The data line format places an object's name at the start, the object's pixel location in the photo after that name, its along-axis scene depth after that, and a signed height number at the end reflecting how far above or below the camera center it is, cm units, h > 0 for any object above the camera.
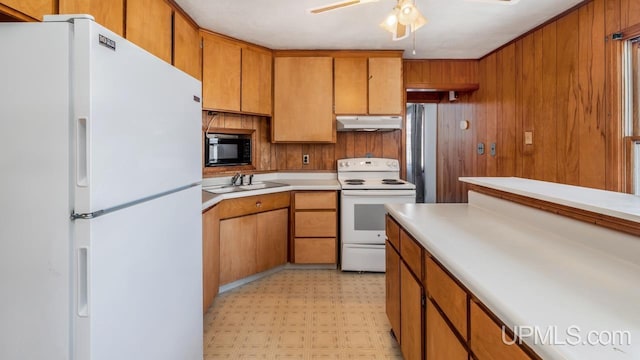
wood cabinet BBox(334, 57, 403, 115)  352 +95
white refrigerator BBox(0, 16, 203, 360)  82 -4
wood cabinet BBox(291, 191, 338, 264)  330 -61
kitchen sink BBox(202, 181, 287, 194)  299 -13
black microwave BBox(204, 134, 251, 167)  314 +25
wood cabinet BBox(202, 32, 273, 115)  295 +95
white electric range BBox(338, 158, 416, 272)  323 -47
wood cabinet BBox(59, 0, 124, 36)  141 +81
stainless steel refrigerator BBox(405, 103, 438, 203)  606 +40
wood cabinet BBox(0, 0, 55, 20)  102 +58
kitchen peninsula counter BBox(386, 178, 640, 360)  64 -28
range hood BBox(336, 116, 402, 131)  351 +56
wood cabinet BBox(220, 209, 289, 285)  277 -64
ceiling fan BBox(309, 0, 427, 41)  181 +92
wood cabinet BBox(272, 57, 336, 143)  348 +82
